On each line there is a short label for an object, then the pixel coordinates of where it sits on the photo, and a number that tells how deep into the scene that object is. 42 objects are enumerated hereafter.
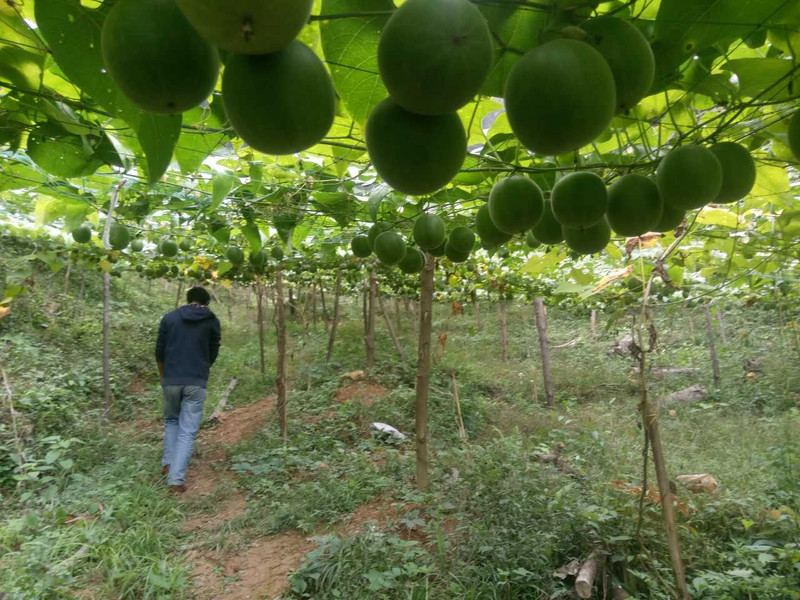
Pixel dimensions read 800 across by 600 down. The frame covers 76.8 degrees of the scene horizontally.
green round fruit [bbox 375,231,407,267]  2.48
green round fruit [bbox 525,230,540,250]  2.29
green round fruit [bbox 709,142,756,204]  1.37
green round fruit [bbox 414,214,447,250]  2.50
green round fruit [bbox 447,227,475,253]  2.50
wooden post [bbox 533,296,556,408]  10.98
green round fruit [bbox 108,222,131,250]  4.23
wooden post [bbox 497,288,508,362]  15.16
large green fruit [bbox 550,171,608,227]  1.30
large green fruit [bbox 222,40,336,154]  0.75
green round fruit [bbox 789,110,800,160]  1.24
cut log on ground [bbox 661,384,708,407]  11.88
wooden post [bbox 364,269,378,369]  11.21
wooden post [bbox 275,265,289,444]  7.32
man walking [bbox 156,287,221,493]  6.00
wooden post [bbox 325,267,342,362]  10.64
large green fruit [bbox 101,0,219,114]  0.71
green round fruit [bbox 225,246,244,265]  4.91
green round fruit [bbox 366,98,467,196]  0.88
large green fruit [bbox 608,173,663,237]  1.33
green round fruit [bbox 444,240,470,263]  2.53
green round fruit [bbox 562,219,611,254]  1.50
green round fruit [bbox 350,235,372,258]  3.21
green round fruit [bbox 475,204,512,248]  1.76
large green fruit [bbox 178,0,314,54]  0.59
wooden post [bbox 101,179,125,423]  8.13
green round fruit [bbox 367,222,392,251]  2.95
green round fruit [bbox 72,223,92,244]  4.61
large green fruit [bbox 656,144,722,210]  1.26
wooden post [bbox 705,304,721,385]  12.61
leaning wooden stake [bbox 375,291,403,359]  11.91
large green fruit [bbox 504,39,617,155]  0.79
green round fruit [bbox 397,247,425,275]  3.04
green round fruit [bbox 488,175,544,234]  1.38
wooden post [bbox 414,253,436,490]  4.57
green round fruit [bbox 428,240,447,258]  3.01
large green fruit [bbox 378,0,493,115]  0.72
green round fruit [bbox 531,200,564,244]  1.64
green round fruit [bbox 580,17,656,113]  0.92
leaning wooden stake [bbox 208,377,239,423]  9.08
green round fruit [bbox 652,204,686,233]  1.46
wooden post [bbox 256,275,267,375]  11.06
